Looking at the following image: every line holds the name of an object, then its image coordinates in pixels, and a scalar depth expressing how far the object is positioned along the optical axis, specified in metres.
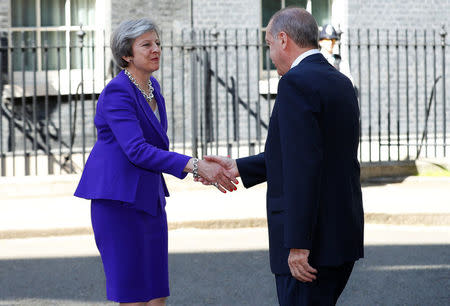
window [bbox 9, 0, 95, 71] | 14.40
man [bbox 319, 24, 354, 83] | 11.03
